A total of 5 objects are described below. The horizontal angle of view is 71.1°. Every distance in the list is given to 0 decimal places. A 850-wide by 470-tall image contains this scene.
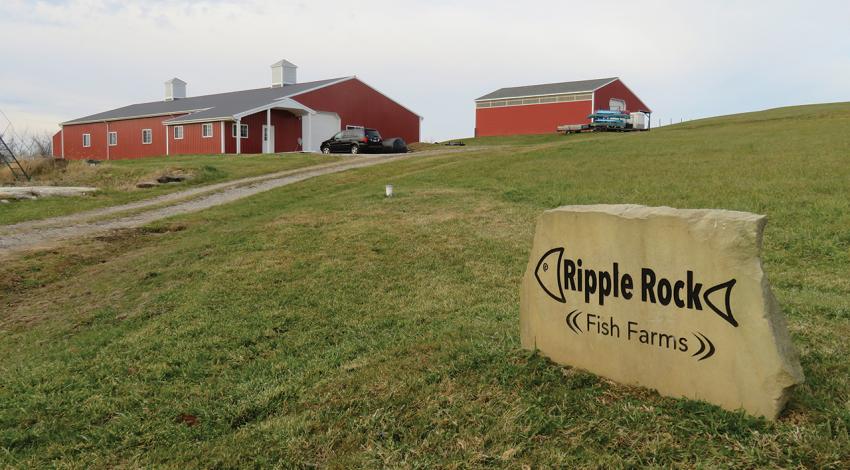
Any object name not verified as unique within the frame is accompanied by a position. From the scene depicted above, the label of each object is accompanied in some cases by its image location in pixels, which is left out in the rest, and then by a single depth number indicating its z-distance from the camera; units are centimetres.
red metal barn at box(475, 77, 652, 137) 4594
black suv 3288
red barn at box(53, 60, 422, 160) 3553
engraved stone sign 329
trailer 4081
